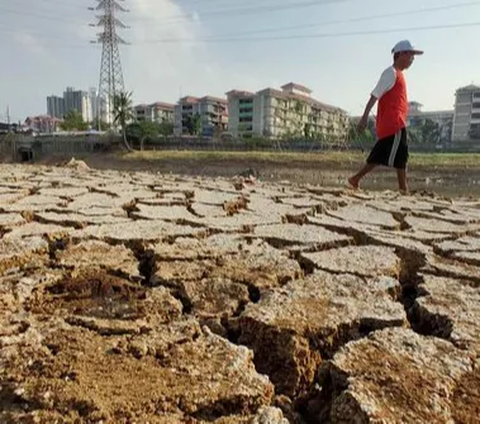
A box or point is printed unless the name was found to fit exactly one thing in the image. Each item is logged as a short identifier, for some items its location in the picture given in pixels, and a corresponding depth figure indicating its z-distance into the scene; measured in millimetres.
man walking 3701
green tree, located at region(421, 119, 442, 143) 50938
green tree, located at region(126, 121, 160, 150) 28938
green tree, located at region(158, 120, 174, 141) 40438
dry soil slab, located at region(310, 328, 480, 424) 710
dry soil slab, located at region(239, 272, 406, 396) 917
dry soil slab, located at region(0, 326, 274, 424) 710
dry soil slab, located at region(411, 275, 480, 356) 987
